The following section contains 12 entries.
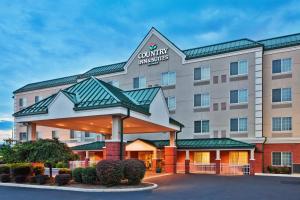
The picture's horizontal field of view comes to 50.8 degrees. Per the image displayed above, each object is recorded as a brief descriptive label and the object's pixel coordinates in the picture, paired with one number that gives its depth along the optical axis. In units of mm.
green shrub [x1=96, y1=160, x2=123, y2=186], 17078
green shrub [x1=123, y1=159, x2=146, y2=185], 18047
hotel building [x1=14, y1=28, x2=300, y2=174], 30859
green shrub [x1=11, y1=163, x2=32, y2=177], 19656
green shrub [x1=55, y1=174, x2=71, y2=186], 17797
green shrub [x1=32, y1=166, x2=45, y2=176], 20006
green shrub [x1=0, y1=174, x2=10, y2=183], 19922
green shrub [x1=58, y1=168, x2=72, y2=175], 19656
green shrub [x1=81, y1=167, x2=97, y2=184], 17828
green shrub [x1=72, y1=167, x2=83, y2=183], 18438
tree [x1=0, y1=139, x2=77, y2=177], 18828
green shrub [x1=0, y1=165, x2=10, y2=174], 20594
